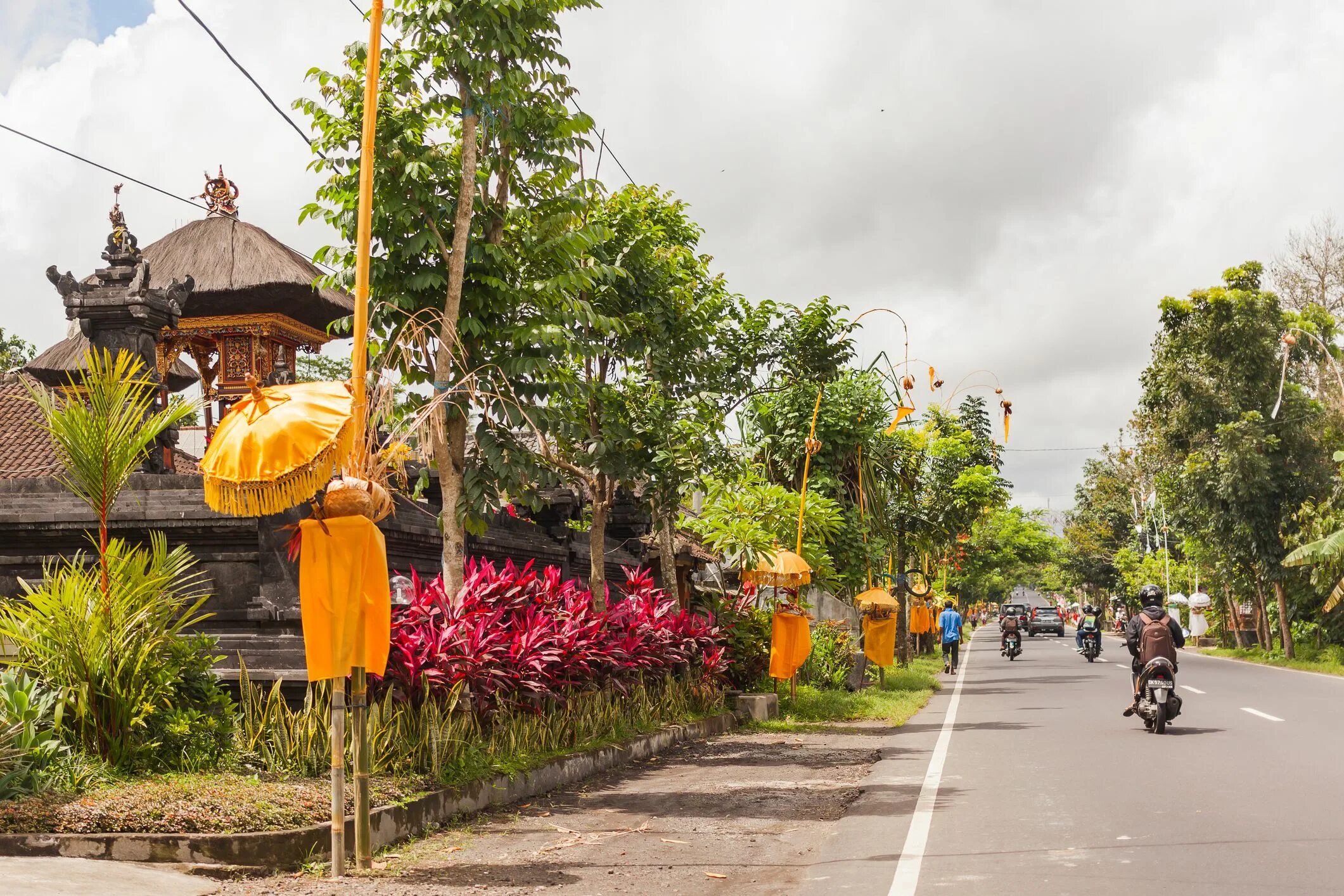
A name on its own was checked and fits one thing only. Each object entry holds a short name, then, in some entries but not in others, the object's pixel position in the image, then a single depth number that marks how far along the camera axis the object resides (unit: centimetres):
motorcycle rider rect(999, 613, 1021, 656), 4178
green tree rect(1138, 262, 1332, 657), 3566
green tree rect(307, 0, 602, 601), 1033
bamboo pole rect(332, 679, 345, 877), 710
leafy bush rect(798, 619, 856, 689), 2294
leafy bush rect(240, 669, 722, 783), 874
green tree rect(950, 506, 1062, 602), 6819
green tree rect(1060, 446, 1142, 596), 7781
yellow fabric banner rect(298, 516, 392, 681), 732
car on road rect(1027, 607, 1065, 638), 7438
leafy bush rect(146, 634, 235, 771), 848
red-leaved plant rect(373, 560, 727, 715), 966
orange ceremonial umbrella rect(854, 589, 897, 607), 2142
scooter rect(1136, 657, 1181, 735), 1466
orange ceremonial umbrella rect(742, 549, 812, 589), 1767
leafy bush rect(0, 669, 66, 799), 765
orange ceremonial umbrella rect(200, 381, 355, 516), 704
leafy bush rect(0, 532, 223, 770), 838
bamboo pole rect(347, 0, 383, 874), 736
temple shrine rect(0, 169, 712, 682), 1034
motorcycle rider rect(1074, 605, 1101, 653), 3822
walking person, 3225
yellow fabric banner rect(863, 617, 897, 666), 2233
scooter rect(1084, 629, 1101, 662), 3969
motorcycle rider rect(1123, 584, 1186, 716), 1505
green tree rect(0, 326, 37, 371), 4412
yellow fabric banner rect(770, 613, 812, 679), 1775
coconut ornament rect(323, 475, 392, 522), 736
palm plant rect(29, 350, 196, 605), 872
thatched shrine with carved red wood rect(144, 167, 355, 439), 2245
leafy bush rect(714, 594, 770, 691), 1916
